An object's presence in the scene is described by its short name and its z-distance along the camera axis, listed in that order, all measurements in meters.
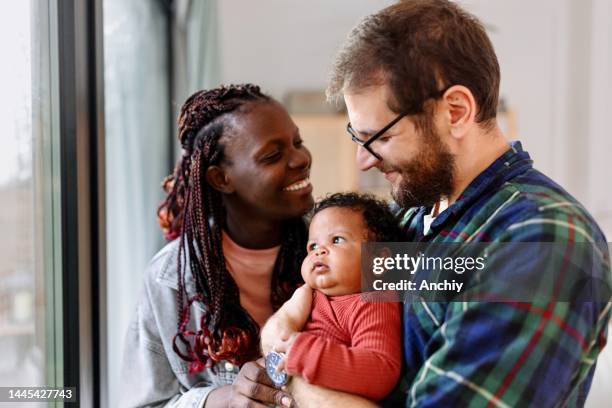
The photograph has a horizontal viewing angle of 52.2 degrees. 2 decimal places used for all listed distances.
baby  1.08
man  0.92
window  1.26
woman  1.38
